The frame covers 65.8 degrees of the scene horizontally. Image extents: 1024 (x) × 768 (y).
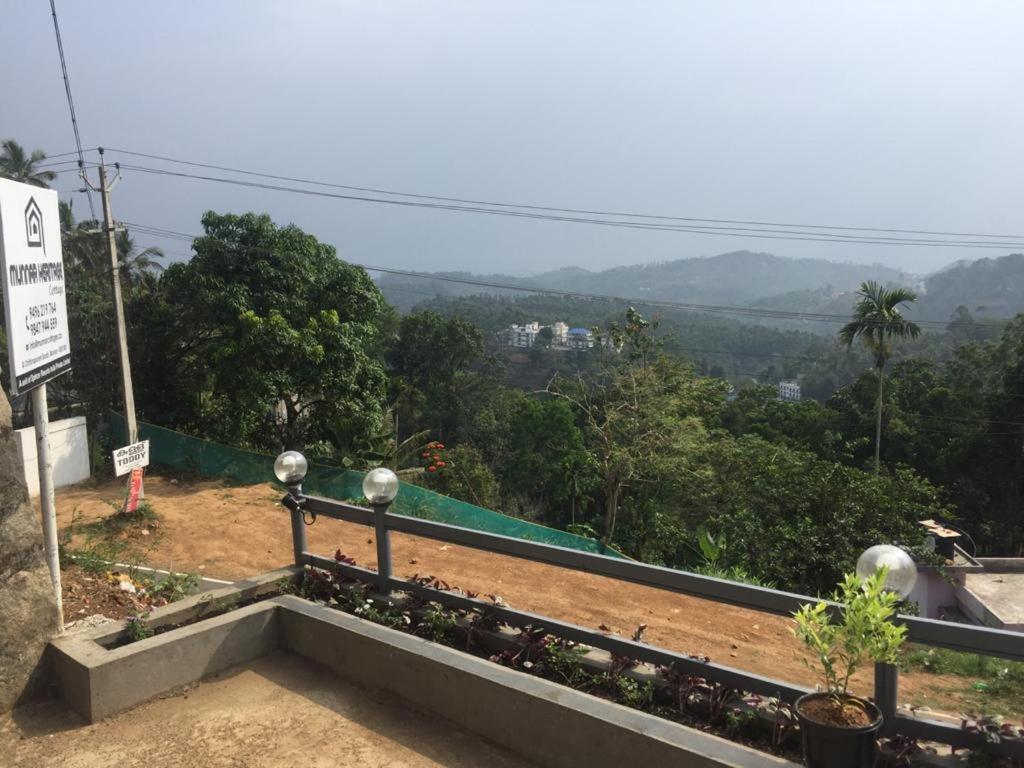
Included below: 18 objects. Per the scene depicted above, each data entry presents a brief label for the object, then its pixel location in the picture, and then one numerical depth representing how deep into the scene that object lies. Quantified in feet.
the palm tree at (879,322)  110.11
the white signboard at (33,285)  12.93
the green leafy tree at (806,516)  42.63
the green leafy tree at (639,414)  66.18
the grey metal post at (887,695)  8.80
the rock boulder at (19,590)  13.00
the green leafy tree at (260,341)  53.88
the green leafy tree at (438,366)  124.26
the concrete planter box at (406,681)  9.84
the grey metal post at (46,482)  13.80
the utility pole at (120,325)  47.73
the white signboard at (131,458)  35.14
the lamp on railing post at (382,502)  14.21
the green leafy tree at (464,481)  66.44
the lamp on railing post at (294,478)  15.93
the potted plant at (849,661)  8.07
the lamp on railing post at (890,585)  8.78
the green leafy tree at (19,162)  123.44
